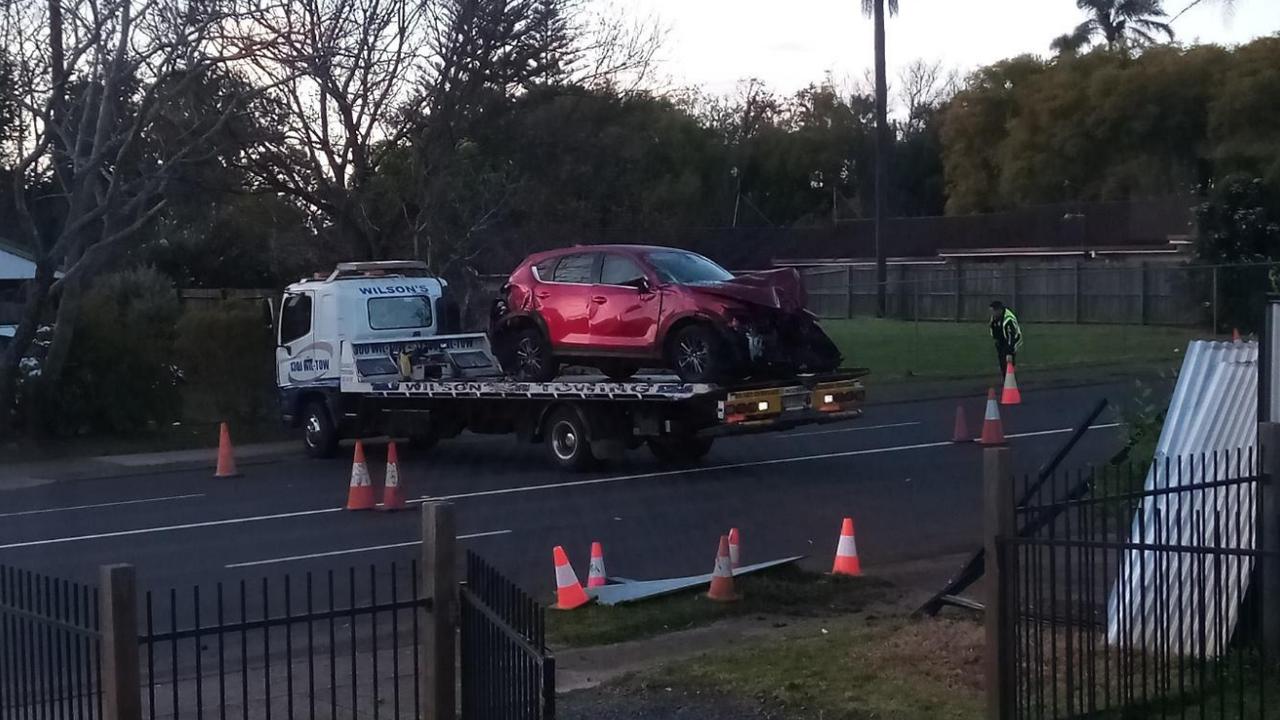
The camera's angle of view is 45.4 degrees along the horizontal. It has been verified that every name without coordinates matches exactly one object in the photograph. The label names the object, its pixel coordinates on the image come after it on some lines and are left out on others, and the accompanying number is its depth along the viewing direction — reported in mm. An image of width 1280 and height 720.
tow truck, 17641
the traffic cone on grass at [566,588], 10242
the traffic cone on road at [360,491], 15727
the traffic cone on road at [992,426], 19594
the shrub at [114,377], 23797
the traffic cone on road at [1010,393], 26281
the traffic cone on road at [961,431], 20750
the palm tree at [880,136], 50750
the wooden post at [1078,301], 47469
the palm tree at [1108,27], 67125
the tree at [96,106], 21719
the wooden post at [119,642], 4816
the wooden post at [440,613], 5668
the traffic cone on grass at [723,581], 10297
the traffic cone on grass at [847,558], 11297
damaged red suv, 17344
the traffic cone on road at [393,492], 15602
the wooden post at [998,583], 6570
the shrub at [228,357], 24688
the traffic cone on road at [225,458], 19906
